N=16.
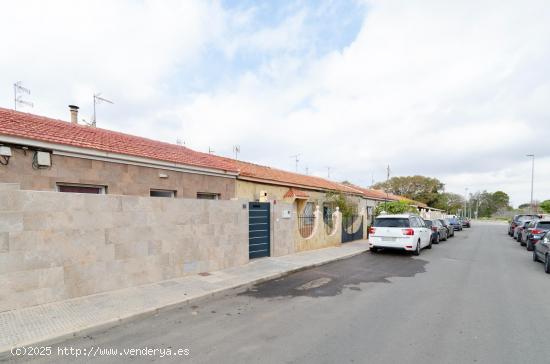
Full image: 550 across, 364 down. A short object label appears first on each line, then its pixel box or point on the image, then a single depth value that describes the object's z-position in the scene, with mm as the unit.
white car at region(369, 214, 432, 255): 11672
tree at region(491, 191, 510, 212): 96706
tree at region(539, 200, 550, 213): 51669
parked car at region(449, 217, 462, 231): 27283
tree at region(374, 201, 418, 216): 21484
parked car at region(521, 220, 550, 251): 13258
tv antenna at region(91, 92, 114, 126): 14034
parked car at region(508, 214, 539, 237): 22912
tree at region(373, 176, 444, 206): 55094
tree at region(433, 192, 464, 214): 75388
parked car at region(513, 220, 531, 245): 18003
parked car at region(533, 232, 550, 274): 8859
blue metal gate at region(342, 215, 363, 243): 15547
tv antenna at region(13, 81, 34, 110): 12380
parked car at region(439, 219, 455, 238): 20495
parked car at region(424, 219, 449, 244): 16594
